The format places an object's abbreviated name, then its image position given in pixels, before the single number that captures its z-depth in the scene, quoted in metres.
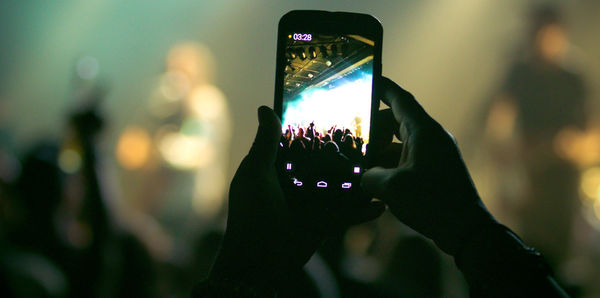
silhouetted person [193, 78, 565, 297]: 0.68
